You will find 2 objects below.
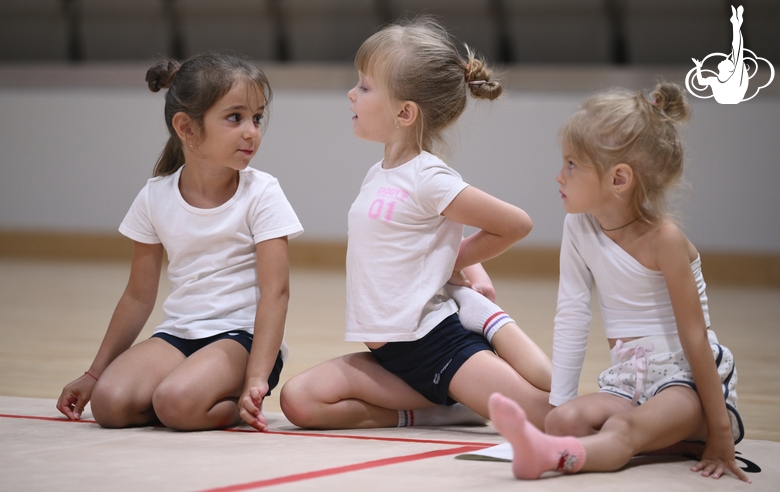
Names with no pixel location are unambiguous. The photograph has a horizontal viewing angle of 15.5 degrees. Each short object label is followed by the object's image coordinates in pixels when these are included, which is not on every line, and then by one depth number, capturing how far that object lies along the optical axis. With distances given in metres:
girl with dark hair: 5.09
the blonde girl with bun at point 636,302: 4.77
